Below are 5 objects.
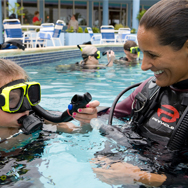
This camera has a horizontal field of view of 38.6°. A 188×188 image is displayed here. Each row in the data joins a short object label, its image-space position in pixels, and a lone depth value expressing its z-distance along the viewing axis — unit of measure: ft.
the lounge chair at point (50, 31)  36.73
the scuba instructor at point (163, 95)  5.27
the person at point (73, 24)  57.00
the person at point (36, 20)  46.13
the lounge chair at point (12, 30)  30.30
